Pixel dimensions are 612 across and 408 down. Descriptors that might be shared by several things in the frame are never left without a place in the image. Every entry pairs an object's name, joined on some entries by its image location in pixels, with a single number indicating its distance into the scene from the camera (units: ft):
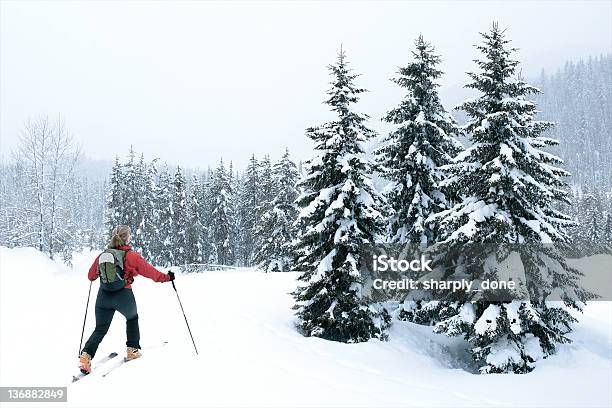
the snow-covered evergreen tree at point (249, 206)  175.94
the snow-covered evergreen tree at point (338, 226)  48.42
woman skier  24.82
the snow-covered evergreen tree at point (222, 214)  177.98
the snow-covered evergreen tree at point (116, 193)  172.86
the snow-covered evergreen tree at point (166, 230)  175.67
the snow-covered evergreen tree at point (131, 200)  173.58
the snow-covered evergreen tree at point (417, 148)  62.53
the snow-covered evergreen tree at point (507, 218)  43.62
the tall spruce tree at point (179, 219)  173.37
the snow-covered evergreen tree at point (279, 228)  122.21
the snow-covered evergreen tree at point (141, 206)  170.71
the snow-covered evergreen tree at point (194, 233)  171.83
